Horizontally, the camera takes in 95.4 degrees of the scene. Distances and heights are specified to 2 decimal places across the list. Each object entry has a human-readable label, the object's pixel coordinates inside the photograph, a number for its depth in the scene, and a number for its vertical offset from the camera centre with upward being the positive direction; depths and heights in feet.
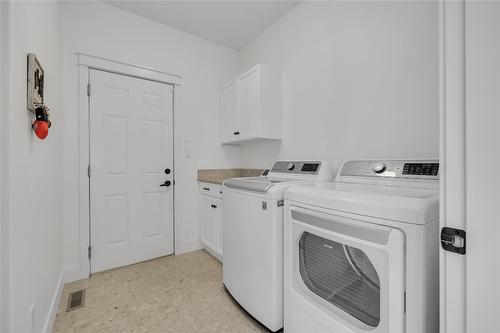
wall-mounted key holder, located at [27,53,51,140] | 3.48 +1.07
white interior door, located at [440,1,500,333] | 1.82 +0.05
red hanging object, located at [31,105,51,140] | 3.61 +0.69
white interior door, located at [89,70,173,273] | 7.47 -0.11
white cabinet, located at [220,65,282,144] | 7.79 +2.18
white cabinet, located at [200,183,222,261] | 7.95 -1.96
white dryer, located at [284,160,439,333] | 2.63 -1.21
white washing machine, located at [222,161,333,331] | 4.53 -1.68
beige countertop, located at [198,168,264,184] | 9.38 -0.31
